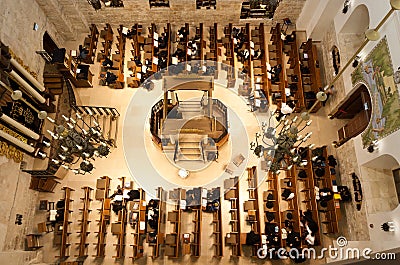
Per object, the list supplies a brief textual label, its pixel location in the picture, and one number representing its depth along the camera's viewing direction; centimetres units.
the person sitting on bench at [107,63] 1148
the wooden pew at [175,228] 923
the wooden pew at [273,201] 941
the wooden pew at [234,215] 924
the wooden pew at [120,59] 1128
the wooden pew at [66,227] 929
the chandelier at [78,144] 736
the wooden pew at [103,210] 937
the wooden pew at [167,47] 1165
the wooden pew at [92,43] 1181
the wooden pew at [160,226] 929
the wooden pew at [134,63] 1128
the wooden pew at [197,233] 930
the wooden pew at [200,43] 1171
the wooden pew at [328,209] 925
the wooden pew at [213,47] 1181
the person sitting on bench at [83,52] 1167
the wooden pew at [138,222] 930
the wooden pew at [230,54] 1155
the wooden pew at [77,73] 1094
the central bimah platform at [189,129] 1050
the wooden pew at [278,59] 1102
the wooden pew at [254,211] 941
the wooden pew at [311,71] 1095
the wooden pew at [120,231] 933
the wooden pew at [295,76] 1083
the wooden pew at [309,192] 941
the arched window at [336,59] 1052
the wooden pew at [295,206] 928
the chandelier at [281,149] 692
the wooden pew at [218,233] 928
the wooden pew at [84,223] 936
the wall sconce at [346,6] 975
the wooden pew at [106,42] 1189
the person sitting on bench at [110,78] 1116
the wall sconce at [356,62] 892
